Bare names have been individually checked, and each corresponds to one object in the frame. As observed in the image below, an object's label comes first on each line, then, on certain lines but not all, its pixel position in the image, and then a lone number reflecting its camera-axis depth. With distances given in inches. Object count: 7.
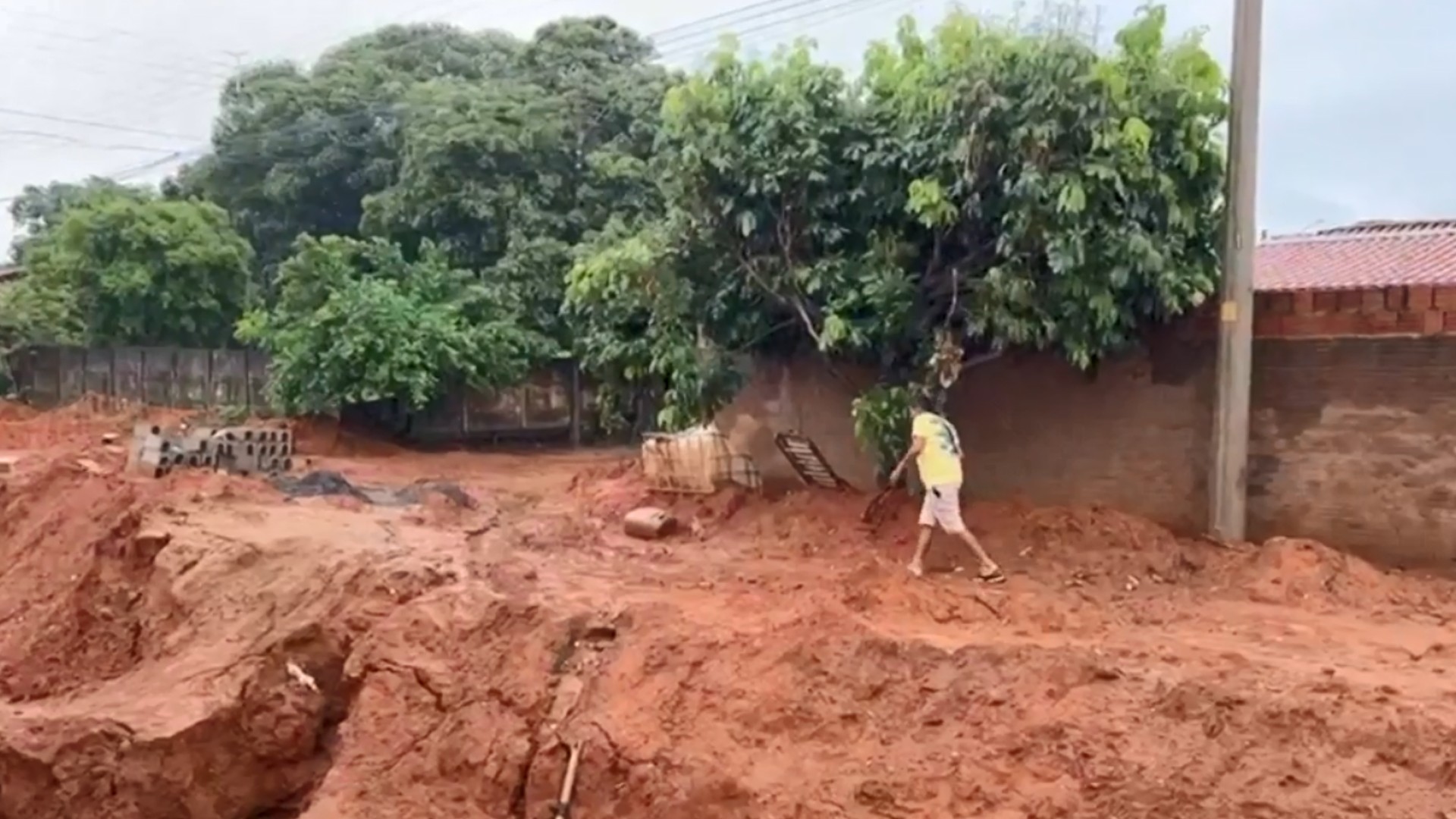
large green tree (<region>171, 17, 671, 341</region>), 776.3
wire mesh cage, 481.1
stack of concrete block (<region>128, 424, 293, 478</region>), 561.9
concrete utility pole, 352.5
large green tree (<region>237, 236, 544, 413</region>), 713.0
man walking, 355.9
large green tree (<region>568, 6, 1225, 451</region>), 353.7
